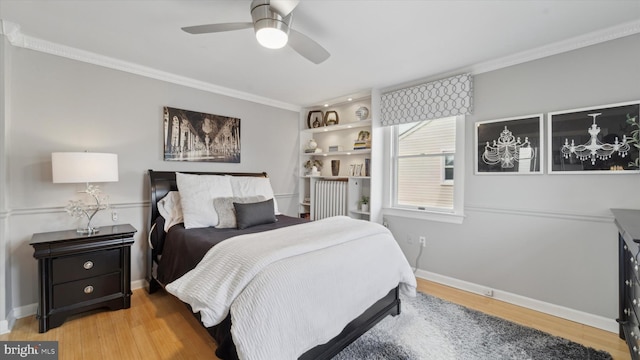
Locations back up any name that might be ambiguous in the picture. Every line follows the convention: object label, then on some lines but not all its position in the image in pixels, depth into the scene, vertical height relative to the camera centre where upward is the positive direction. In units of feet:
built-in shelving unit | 12.37 +1.22
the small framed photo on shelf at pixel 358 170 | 12.59 +0.37
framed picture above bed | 10.32 +1.71
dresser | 4.64 -2.22
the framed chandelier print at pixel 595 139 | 6.93 +1.05
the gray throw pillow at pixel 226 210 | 8.70 -1.05
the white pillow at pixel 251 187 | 10.17 -0.34
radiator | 12.72 -1.00
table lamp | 7.26 +0.17
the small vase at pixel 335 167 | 13.61 +0.56
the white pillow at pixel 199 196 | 8.62 -0.59
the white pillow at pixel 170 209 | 9.12 -1.07
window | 10.03 +0.50
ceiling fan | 5.17 +3.17
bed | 5.27 -2.21
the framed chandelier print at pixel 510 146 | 8.29 +1.05
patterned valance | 9.44 +2.94
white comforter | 4.59 -2.13
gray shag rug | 6.15 -4.01
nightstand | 7.04 -2.64
